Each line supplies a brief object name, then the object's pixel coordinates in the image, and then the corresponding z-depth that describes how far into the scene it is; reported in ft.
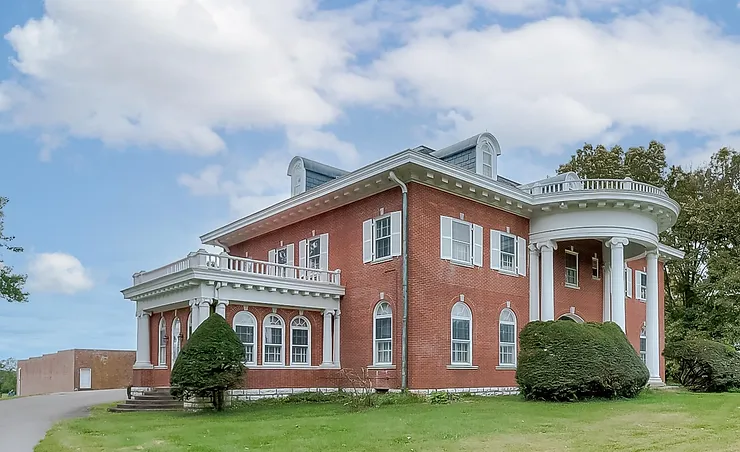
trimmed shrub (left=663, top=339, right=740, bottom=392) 78.38
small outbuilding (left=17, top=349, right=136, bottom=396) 129.70
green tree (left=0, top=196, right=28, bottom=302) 108.47
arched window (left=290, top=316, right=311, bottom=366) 75.82
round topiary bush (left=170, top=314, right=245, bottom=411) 60.34
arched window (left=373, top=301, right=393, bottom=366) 71.90
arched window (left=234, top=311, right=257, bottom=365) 71.36
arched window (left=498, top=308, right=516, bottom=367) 78.59
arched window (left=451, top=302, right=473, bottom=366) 72.84
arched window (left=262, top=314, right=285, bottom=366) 73.26
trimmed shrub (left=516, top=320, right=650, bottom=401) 60.59
